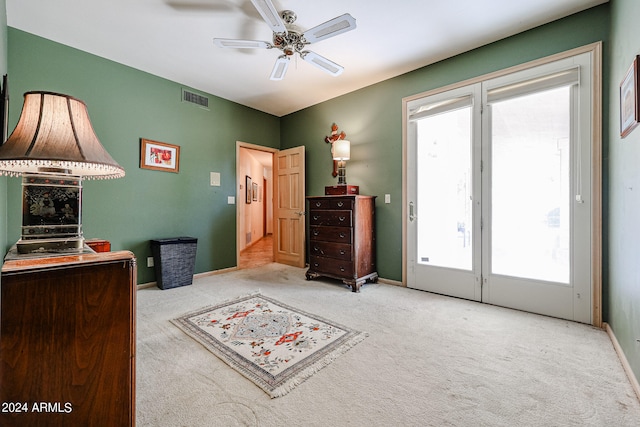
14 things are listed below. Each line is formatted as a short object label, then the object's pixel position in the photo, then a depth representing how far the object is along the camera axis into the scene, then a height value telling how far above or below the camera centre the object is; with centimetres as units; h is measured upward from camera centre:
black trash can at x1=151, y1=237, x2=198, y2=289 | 331 -60
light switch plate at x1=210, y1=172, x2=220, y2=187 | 408 +50
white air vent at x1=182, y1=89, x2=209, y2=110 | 375 +159
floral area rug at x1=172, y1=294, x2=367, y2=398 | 163 -94
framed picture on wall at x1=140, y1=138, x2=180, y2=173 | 339 +73
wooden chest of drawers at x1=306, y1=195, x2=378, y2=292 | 334 -35
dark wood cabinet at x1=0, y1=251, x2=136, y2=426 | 80 -40
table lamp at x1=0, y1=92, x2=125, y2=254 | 96 +19
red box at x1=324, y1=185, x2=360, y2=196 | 361 +29
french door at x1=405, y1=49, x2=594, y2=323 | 234 +21
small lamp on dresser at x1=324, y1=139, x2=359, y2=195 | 363 +65
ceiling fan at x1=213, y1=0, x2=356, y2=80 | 205 +149
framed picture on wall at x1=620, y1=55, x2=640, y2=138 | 143 +64
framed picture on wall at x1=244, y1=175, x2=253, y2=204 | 664 +59
